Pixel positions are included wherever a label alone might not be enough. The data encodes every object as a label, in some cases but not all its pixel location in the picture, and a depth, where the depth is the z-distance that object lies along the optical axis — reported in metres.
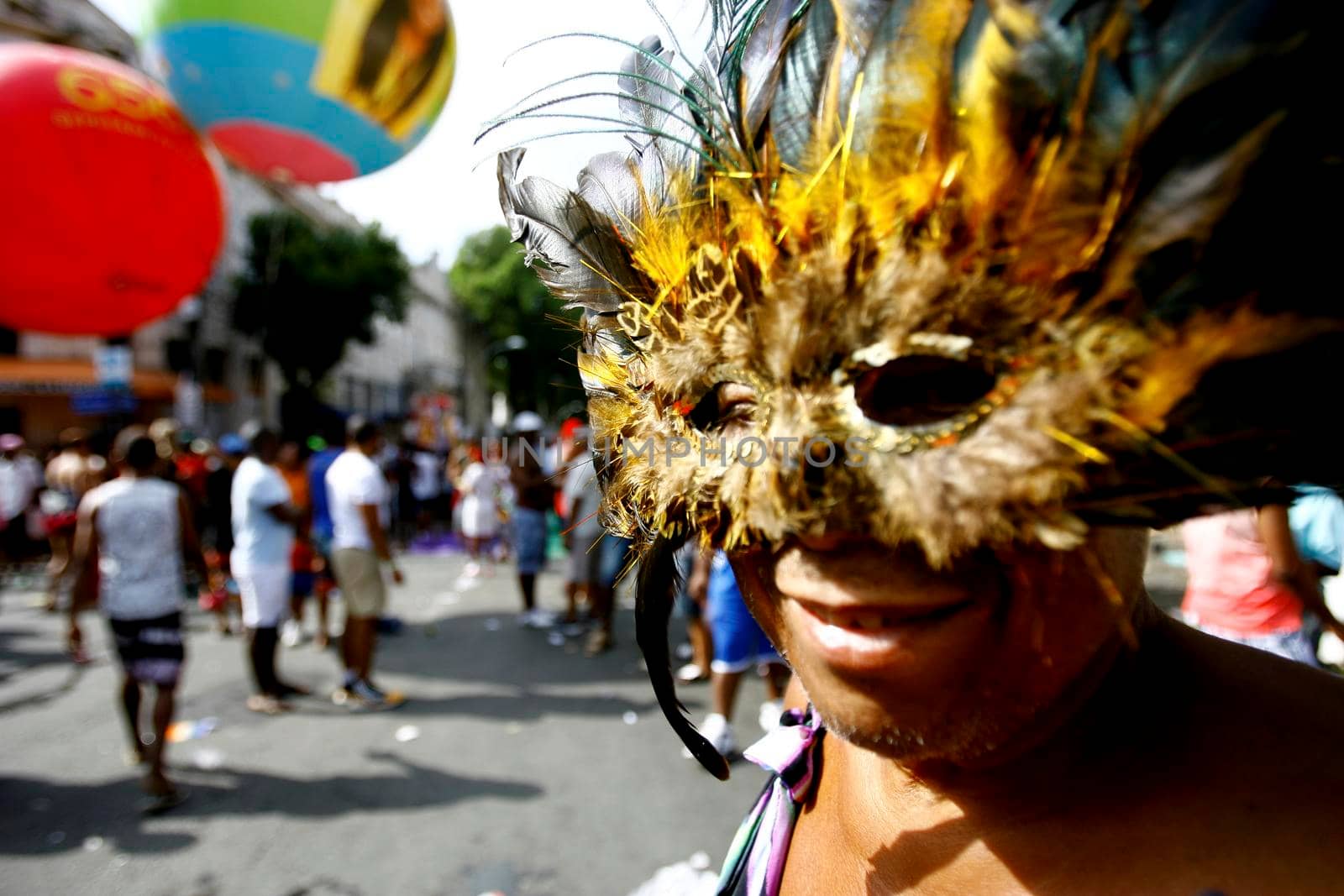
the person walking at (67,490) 8.05
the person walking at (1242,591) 2.97
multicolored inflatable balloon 3.29
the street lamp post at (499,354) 17.84
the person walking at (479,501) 9.69
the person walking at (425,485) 13.50
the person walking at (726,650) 4.13
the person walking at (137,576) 4.08
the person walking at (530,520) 7.07
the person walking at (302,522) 6.25
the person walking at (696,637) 5.55
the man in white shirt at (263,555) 5.06
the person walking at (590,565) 6.30
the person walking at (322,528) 6.34
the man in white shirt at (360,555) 5.08
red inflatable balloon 3.50
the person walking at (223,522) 7.20
